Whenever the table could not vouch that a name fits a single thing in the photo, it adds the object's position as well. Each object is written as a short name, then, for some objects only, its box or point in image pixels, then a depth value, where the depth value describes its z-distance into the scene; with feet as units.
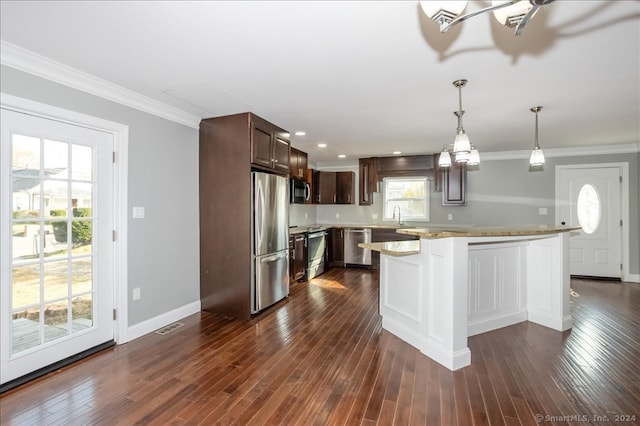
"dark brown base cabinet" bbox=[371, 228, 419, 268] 20.01
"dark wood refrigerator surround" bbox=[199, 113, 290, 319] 11.51
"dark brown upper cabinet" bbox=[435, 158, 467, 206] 19.70
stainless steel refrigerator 11.75
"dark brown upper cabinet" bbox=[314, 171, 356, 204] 22.50
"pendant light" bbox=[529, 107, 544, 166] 10.86
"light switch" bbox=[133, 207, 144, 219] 10.03
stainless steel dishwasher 21.01
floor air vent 10.48
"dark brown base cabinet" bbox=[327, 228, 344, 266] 21.67
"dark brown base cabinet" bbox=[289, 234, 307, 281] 16.33
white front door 17.70
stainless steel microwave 18.51
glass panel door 7.31
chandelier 3.90
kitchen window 21.47
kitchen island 8.28
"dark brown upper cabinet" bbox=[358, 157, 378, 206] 21.63
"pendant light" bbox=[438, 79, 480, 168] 8.73
